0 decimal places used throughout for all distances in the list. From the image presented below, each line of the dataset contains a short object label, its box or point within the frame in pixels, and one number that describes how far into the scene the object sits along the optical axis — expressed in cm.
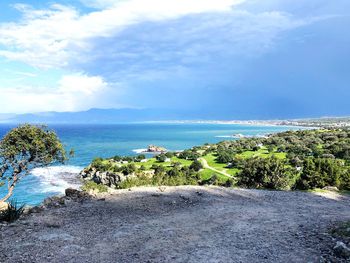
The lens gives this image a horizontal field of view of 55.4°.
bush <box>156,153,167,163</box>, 6906
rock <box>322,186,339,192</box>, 2343
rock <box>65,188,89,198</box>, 1814
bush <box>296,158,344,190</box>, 2525
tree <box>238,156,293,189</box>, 2552
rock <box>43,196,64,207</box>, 1653
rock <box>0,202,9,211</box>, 1681
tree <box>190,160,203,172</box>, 5641
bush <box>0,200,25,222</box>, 1396
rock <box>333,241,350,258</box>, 988
